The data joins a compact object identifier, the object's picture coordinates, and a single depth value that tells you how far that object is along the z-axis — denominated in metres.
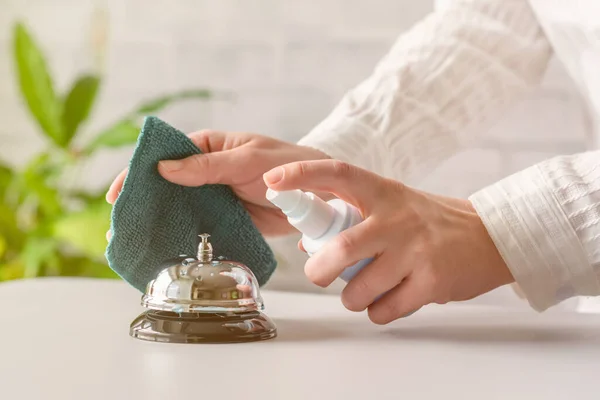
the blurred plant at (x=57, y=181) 1.59
